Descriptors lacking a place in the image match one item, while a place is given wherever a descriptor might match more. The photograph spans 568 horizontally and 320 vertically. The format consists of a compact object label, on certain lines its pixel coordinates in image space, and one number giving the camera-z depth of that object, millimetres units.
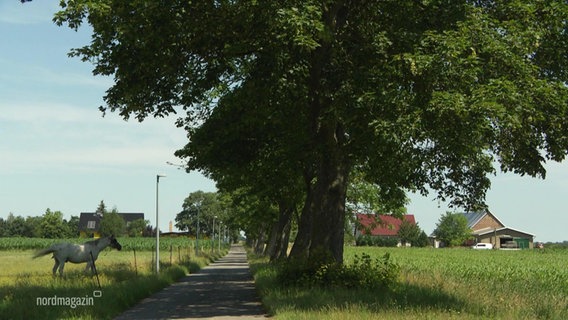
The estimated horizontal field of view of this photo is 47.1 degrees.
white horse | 26359
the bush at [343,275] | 17375
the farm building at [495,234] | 138625
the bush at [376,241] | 126562
